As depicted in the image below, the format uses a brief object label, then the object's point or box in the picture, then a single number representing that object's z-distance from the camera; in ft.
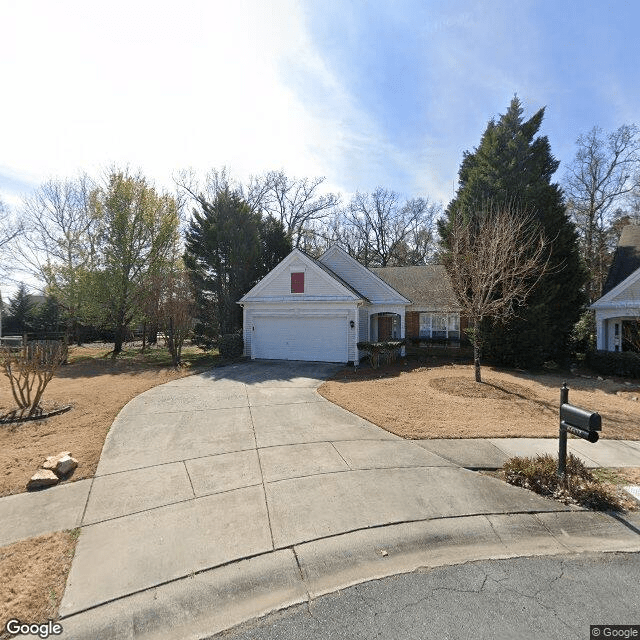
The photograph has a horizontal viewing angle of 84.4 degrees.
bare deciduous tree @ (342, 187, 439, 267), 128.36
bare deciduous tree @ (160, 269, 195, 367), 56.13
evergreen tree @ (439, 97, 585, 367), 50.70
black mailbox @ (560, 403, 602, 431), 13.74
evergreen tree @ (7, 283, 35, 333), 105.53
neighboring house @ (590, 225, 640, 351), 50.65
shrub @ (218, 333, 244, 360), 60.85
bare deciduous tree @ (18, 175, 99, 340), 67.87
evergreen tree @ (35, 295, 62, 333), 103.40
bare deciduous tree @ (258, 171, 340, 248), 110.73
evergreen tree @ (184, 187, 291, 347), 69.41
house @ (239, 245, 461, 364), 54.39
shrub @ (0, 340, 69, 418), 27.02
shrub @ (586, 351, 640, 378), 46.24
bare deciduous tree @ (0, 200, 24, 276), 94.60
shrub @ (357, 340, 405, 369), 52.01
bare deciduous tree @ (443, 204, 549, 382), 36.90
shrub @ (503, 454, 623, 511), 14.17
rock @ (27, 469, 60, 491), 15.47
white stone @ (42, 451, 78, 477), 16.48
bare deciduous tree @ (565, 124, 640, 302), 87.25
